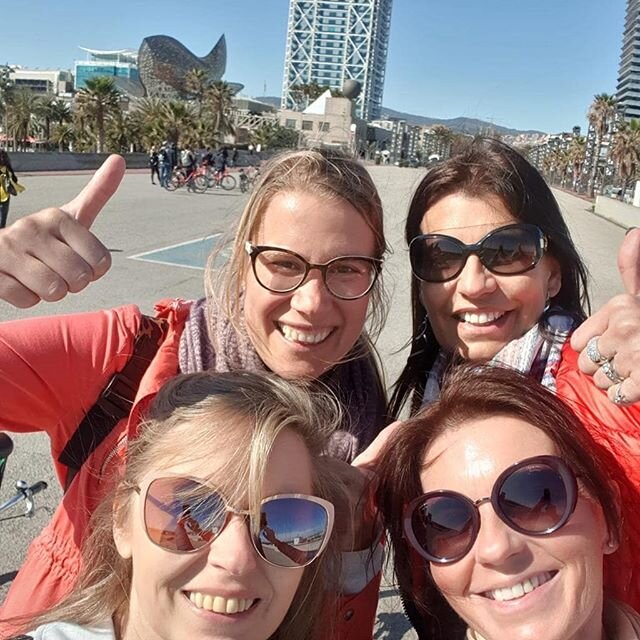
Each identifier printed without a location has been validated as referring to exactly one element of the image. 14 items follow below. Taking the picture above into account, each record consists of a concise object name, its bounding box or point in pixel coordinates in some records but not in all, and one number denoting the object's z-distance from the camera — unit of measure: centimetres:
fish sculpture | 11225
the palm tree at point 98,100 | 4334
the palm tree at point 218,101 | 6481
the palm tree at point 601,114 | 5747
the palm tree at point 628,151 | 5250
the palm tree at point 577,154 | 6996
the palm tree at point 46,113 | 6281
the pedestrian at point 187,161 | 2530
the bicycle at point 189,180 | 2489
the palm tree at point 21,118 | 5675
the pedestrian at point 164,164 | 2495
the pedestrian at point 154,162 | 2639
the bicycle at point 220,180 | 2632
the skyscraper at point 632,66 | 12212
